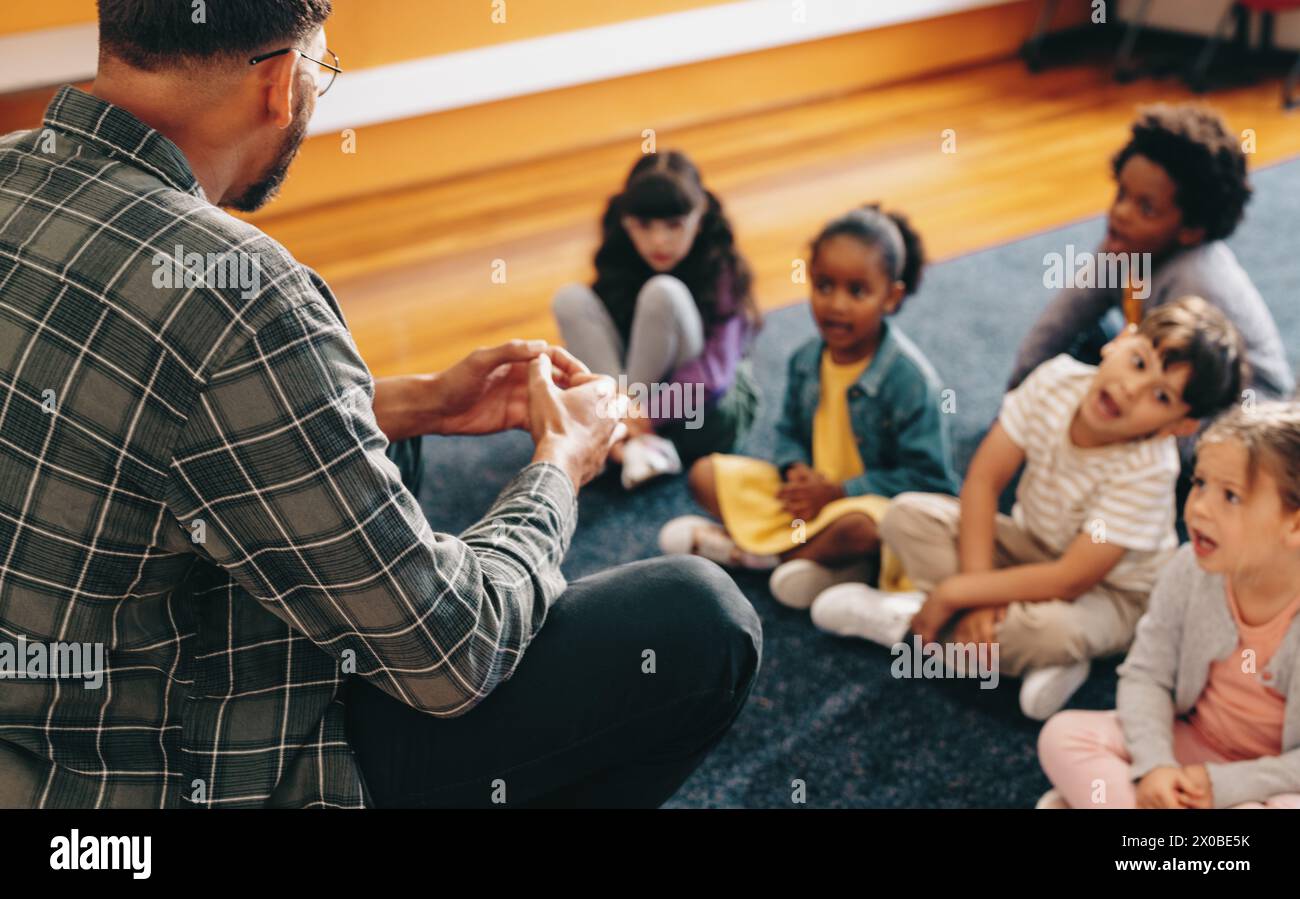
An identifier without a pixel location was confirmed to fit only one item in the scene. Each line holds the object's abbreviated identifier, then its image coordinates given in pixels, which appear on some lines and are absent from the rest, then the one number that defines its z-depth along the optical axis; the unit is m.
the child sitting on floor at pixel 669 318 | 2.15
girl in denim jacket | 1.83
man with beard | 0.85
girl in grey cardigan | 1.25
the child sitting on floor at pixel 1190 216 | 1.98
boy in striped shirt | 1.54
